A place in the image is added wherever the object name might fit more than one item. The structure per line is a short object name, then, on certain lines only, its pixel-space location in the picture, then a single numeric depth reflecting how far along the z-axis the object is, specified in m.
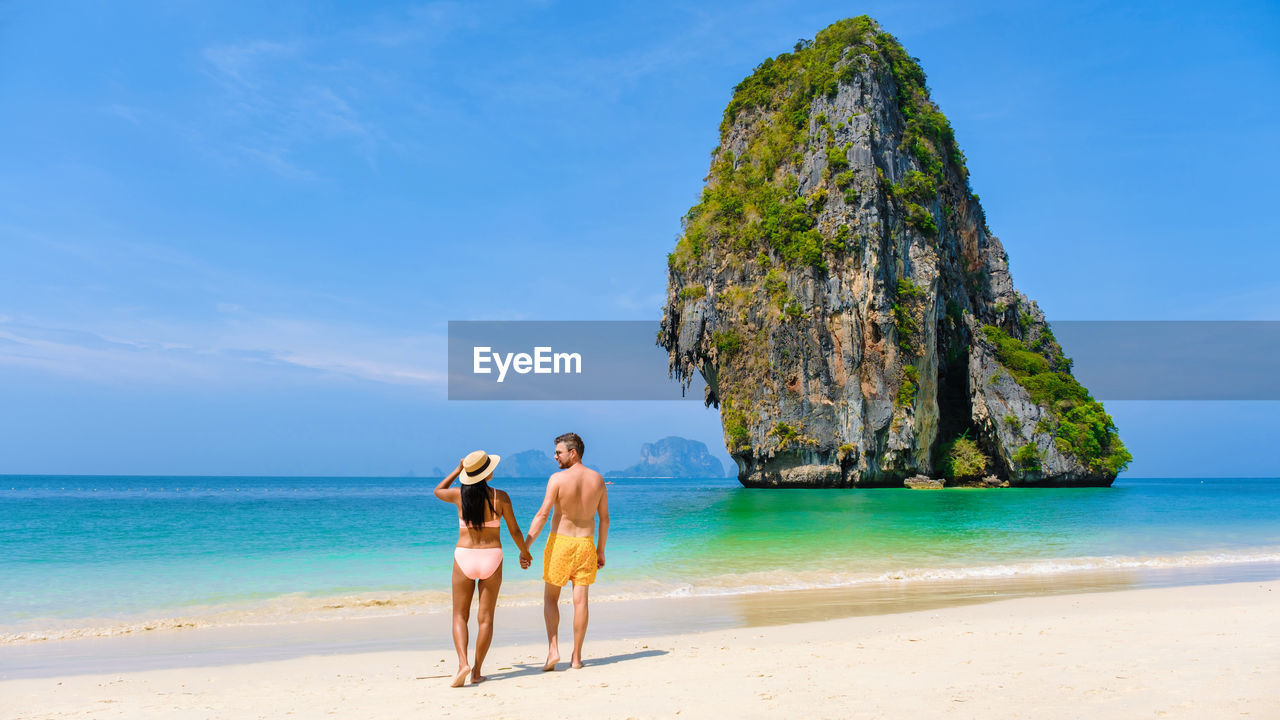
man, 5.14
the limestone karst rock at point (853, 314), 41.06
